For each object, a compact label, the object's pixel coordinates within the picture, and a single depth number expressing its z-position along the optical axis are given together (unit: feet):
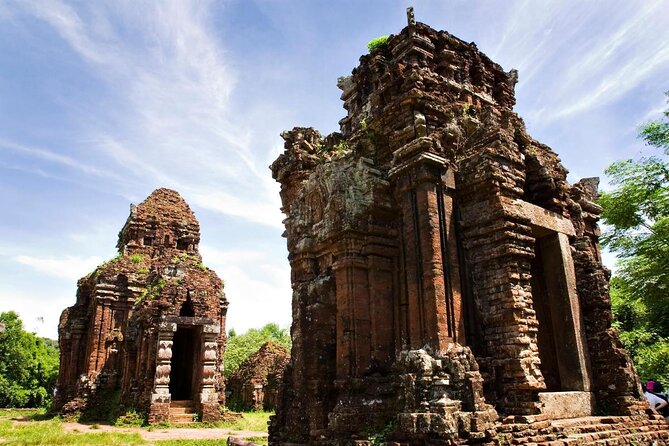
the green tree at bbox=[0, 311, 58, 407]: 122.93
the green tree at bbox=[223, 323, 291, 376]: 135.13
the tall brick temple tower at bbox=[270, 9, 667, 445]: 23.76
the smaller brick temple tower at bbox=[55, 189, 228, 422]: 63.62
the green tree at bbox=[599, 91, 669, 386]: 54.90
